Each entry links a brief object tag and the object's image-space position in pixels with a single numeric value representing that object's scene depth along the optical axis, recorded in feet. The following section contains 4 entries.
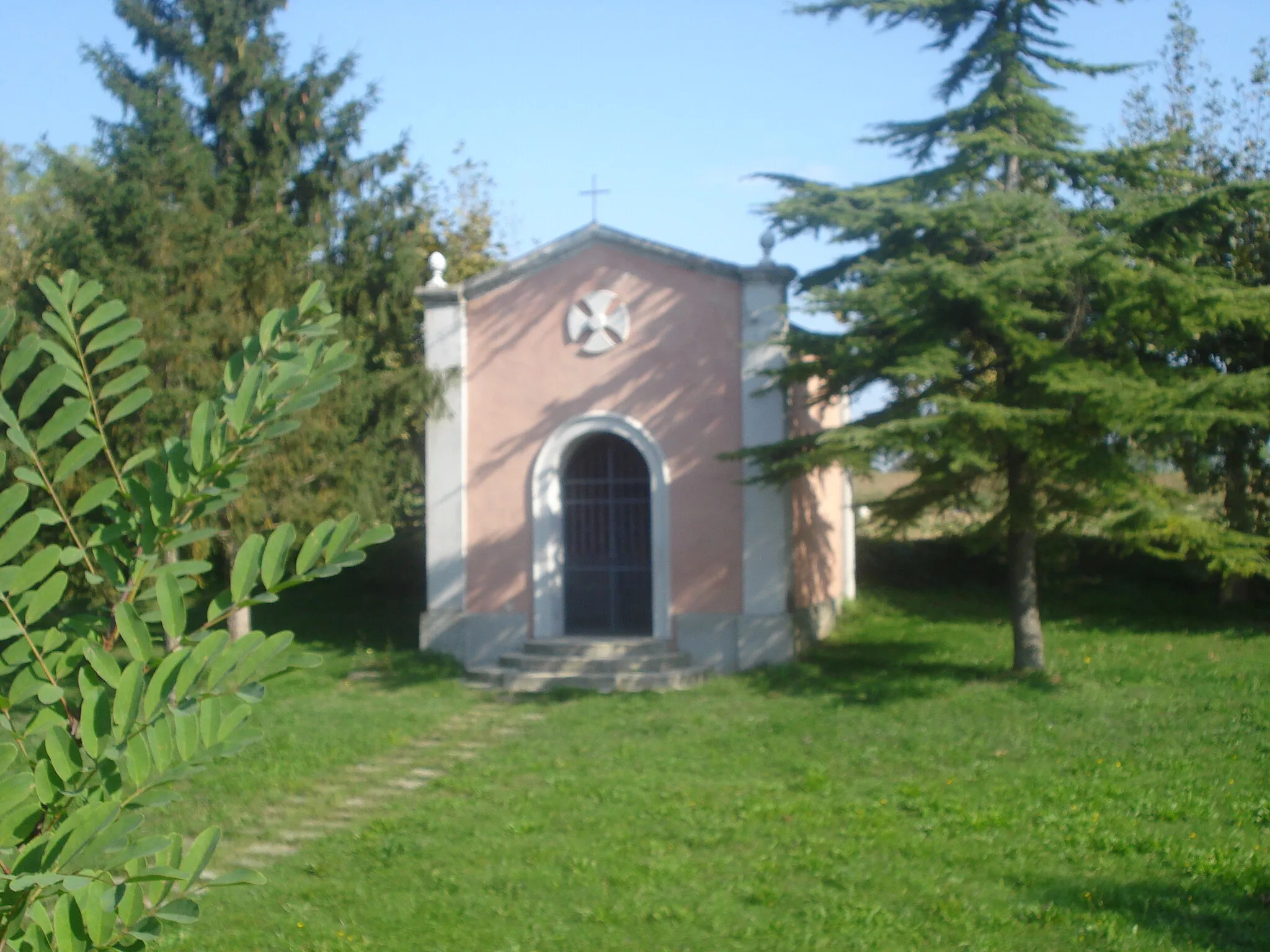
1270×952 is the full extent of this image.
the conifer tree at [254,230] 43.14
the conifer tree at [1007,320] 33.40
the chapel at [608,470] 44.52
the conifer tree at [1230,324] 41.73
